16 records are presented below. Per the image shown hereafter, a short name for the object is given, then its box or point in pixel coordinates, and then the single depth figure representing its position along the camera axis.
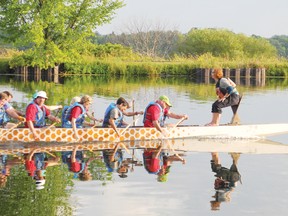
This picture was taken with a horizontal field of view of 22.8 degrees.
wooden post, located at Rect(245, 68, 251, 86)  53.88
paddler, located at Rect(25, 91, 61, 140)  15.83
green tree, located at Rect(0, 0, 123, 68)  48.22
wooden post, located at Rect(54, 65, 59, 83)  51.58
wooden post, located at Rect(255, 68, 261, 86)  52.87
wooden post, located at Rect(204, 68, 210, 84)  52.42
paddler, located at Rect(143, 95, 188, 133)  16.78
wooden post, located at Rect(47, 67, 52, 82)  51.24
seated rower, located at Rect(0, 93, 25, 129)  16.03
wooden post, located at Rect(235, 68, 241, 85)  52.56
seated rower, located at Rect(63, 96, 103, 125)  16.46
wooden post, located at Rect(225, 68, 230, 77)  51.81
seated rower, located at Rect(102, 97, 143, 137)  16.66
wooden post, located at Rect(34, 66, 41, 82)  51.64
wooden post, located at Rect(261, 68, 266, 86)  52.81
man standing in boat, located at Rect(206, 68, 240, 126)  18.17
